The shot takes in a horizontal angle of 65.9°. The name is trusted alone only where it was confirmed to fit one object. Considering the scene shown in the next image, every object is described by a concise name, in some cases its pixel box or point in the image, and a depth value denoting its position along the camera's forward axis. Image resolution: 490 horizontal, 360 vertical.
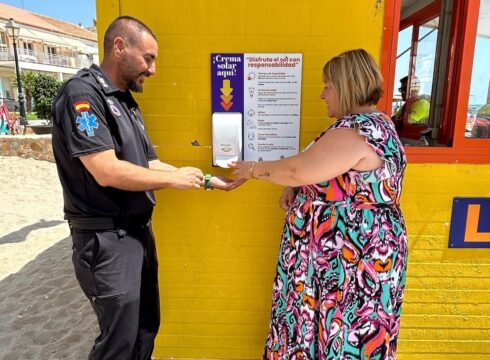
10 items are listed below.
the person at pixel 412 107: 2.96
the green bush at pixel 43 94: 18.06
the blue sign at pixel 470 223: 2.31
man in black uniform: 1.64
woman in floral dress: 1.59
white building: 39.44
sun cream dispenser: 2.21
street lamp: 14.36
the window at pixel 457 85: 2.17
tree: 28.03
